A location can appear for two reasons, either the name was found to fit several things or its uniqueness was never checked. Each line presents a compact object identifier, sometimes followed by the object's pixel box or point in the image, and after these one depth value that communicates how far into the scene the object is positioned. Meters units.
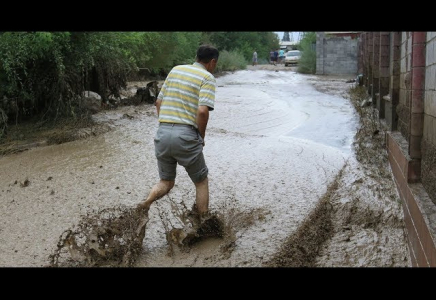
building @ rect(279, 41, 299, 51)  73.28
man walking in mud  4.80
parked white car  44.75
